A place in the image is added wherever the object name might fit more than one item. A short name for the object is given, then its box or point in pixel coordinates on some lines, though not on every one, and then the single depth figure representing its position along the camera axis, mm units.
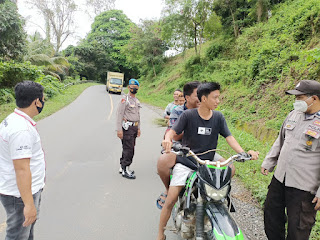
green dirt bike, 2154
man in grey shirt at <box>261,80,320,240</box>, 2521
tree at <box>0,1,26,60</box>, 11719
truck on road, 27375
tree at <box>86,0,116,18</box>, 51844
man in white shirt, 1909
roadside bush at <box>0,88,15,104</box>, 13234
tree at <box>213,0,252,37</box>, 16877
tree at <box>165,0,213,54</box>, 17891
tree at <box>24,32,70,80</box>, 20250
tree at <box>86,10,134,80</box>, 44438
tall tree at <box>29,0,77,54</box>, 36000
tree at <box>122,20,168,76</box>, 27906
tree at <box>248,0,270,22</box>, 15273
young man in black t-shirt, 2701
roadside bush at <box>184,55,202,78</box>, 19812
